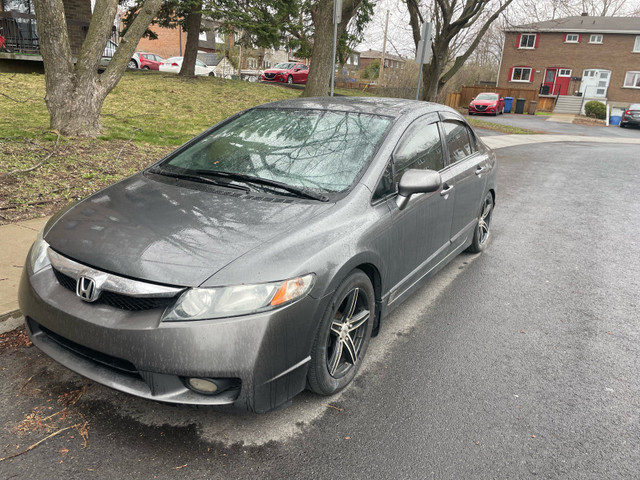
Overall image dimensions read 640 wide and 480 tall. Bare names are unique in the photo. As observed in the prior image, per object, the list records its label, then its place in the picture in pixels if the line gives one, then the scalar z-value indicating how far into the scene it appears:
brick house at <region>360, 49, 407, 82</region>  31.05
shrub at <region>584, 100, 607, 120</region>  35.97
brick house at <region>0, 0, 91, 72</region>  15.98
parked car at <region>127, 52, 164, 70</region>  32.50
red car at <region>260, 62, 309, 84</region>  32.28
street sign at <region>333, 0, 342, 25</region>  8.77
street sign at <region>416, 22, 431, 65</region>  11.39
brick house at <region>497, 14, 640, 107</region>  42.62
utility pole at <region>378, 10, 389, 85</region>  35.26
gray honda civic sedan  2.35
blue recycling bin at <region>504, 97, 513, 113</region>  36.38
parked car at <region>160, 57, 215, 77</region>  34.19
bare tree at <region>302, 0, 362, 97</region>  14.12
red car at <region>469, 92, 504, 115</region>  31.20
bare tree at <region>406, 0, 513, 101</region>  21.91
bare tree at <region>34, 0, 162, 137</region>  7.58
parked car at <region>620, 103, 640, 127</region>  29.91
